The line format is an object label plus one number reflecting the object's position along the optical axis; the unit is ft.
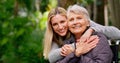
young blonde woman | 12.50
